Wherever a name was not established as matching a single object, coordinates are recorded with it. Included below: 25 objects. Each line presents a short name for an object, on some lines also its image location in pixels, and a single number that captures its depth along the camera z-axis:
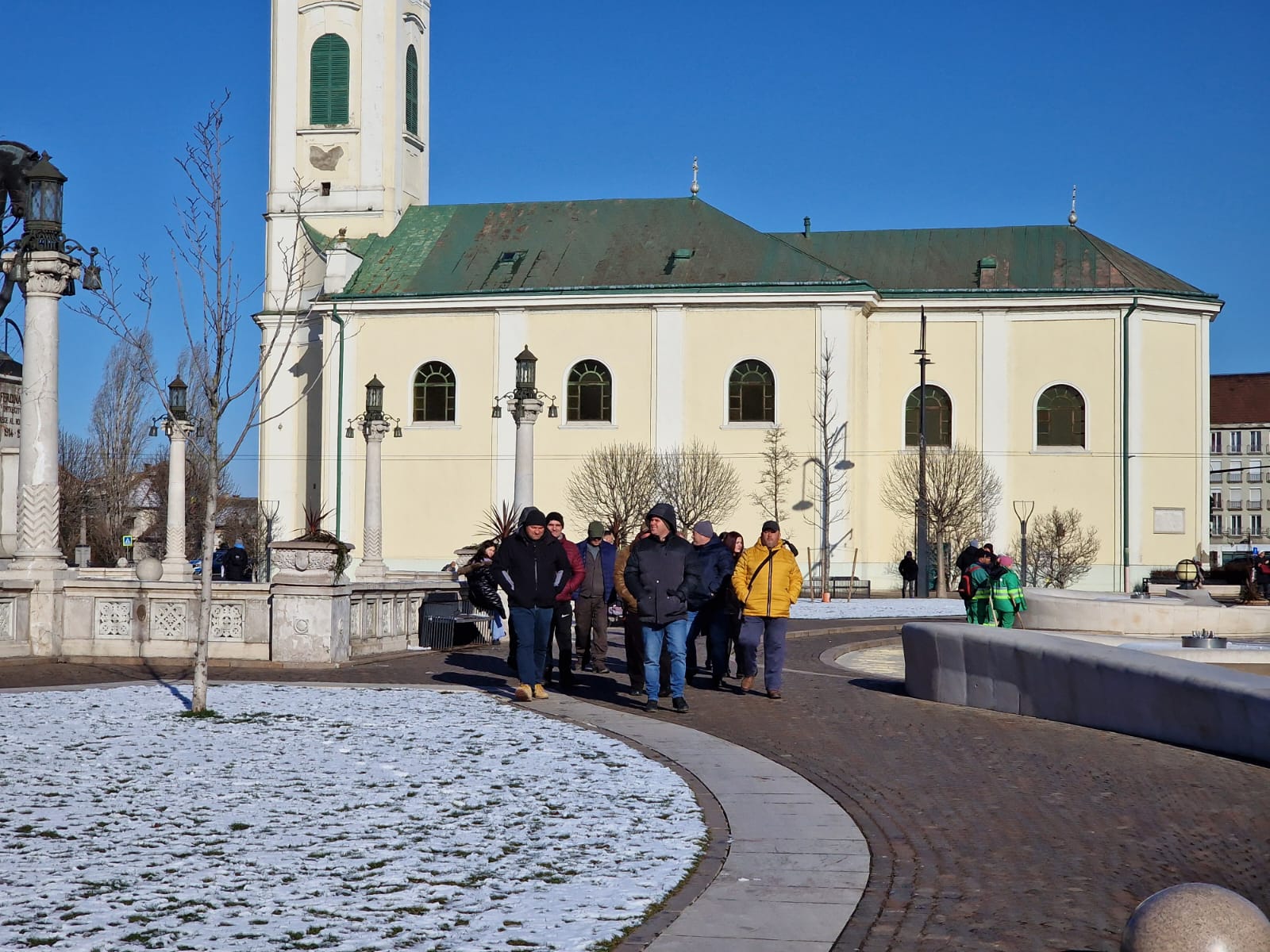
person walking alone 52.94
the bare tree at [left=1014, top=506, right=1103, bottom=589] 54.88
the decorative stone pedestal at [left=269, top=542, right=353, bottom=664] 18.91
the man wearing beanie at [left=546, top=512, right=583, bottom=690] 15.88
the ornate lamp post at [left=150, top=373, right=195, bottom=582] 34.31
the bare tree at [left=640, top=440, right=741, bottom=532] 54.66
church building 55.72
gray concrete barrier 11.52
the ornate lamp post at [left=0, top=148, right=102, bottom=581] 18.92
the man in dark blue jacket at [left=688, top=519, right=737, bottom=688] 15.87
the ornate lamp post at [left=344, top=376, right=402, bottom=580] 36.09
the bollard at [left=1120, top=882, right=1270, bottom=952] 4.76
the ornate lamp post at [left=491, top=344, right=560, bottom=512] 29.26
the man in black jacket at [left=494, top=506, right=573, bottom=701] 14.60
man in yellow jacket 15.32
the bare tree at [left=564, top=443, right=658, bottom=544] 54.47
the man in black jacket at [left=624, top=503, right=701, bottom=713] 14.41
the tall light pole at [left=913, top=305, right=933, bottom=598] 49.69
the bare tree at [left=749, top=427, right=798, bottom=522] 55.28
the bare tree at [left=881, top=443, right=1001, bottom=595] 54.66
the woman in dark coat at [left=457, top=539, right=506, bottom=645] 16.89
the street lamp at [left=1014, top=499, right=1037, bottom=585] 54.34
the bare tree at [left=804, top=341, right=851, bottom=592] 54.78
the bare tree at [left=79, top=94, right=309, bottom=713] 13.07
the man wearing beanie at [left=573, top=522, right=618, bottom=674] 18.36
